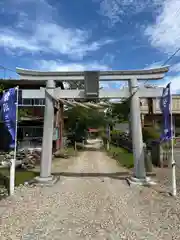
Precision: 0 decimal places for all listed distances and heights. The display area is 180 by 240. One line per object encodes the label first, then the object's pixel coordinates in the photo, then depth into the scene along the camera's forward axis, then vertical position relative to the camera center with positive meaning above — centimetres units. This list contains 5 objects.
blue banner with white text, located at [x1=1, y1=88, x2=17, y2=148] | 547 +65
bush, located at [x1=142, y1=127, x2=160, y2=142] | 1325 -45
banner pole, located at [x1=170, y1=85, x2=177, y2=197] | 492 -182
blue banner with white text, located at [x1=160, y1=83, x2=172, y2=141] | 544 +40
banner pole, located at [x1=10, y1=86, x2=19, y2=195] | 510 -154
